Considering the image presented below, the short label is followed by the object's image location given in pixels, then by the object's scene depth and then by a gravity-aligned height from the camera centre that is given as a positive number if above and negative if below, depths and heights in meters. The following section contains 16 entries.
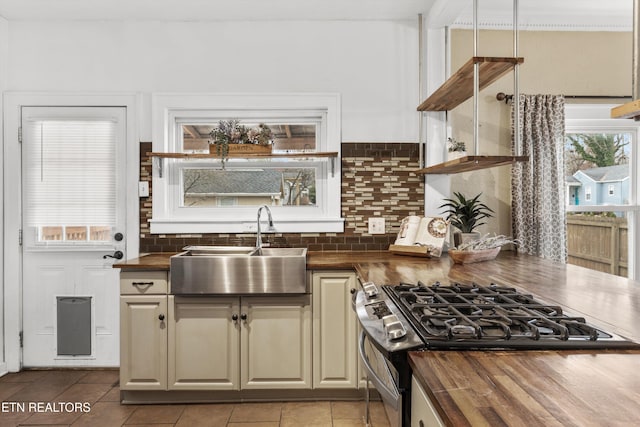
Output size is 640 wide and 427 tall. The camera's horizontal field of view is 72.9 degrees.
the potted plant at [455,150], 2.64 +0.39
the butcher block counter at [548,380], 0.74 -0.34
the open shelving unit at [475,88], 2.17 +0.74
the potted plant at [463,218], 2.72 -0.03
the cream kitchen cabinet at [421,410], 0.88 -0.43
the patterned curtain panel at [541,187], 3.05 +0.19
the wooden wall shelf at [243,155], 2.98 +0.40
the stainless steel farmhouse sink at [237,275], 2.48 -0.36
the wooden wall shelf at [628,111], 1.13 +0.28
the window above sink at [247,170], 3.11 +0.31
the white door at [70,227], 3.12 -0.11
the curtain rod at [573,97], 3.16 +0.86
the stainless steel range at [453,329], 1.06 -0.31
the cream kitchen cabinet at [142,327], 2.56 -0.68
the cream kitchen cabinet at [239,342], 2.57 -0.77
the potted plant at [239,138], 2.96 +0.51
